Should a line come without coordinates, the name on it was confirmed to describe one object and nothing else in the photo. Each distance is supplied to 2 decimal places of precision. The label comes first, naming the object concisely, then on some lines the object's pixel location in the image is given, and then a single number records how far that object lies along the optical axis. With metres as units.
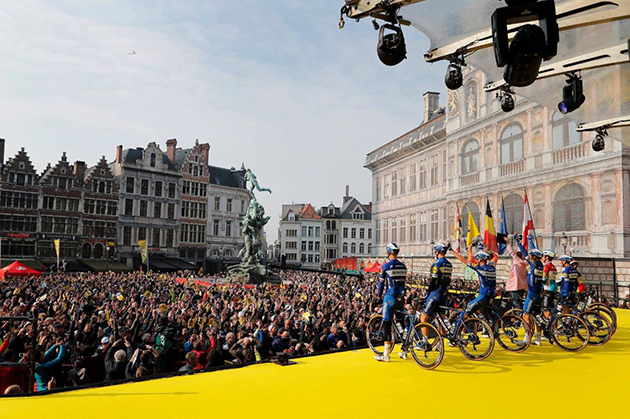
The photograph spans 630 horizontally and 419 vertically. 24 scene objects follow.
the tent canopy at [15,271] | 26.62
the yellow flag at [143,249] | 36.61
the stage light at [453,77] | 8.32
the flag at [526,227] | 22.91
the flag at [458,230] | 29.75
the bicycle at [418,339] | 7.16
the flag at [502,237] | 16.69
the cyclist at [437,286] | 7.64
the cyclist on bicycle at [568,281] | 10.37
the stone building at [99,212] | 48.88
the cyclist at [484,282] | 8.16
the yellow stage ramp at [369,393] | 5.25
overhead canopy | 6.19
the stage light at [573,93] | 8.00
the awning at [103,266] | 45.16
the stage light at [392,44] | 6.84
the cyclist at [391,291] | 7.75
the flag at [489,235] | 25.67
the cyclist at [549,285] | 9.93
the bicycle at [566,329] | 8.79
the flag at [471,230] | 26.09
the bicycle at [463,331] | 7.57
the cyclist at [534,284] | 9.12
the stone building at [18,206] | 43.75
